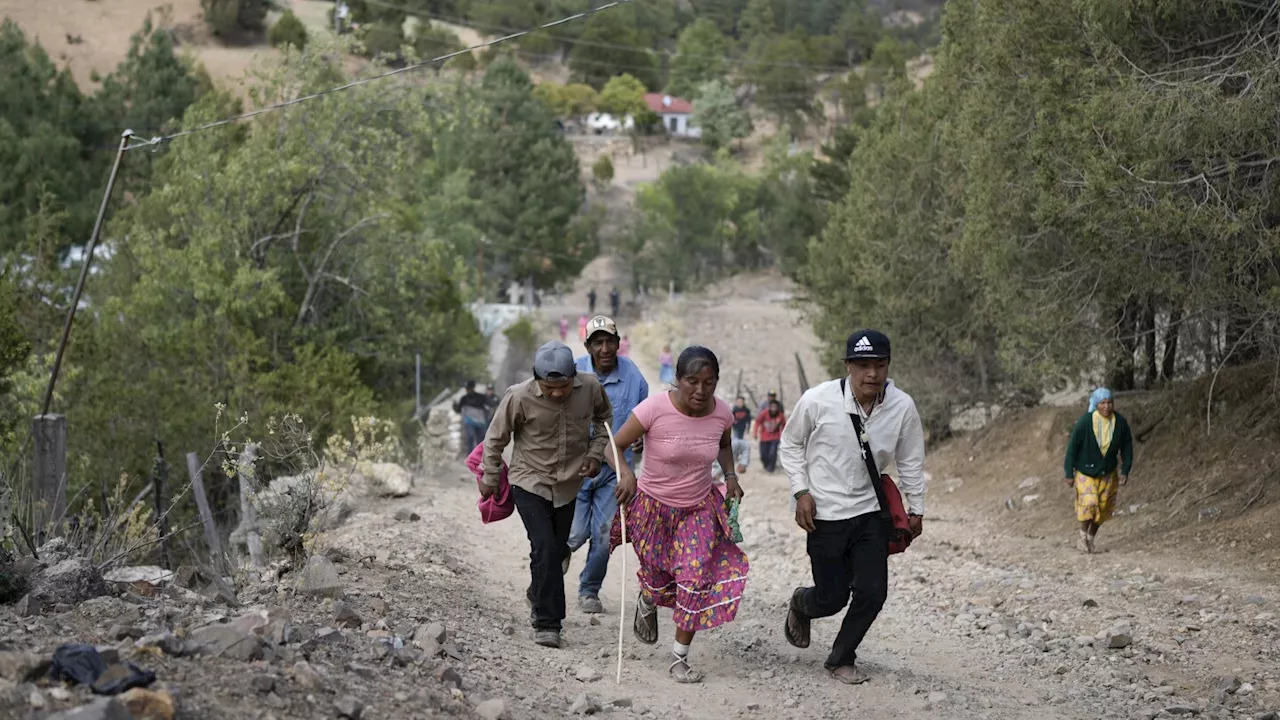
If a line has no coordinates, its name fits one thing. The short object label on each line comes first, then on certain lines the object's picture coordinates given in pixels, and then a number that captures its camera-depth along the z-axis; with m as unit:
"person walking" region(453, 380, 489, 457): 23.45
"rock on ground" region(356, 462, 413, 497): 17.02
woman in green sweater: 12.59
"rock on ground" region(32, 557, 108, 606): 7.28
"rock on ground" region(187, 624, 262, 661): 5.95
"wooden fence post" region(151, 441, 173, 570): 12.78
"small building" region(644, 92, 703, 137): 135.25
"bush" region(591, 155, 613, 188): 106.88
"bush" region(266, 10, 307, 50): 114.12
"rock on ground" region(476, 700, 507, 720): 6.26
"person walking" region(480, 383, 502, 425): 24.08
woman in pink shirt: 7.69
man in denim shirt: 9.23
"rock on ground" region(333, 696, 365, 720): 5.59
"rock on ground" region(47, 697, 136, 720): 4.50
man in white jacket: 7.39
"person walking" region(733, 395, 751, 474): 25.61
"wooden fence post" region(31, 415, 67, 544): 15.70
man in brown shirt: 8.18
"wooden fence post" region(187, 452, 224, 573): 11.31
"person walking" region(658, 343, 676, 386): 41.78
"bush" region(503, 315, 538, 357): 49.69
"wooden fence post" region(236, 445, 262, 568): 10.48
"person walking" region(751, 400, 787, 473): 23.61
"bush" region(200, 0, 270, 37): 116.81
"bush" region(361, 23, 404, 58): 114.56
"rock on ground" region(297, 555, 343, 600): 8.12
